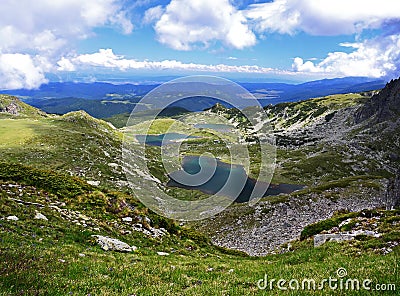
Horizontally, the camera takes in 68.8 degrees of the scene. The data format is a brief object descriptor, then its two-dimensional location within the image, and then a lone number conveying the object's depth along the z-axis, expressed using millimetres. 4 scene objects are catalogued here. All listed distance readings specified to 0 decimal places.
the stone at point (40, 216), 22047
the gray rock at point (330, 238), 25828
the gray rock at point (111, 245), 20789
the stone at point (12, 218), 19792
